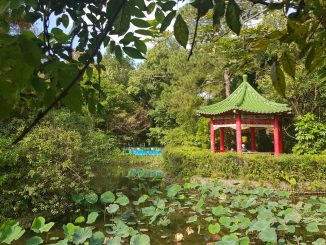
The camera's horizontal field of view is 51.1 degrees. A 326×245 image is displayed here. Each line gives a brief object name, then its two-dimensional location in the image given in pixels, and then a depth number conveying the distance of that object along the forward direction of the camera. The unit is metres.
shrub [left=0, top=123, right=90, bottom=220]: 5.80
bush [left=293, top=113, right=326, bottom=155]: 10.83
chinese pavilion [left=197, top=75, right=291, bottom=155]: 10.56
